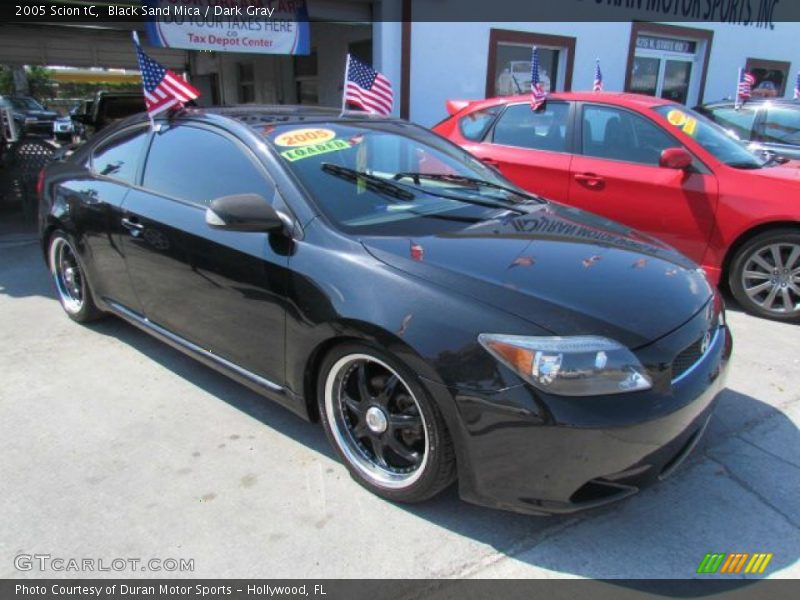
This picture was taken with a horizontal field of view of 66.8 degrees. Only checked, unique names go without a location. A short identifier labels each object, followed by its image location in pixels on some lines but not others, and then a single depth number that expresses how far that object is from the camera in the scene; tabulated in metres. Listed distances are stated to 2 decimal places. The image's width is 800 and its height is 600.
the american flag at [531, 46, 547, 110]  5.50
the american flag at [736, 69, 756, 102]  7.87
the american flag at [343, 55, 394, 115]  4.15
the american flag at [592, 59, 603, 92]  6.96
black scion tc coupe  2.06
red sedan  4.53
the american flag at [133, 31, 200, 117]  3.60
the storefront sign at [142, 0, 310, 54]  6.92
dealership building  8.25
